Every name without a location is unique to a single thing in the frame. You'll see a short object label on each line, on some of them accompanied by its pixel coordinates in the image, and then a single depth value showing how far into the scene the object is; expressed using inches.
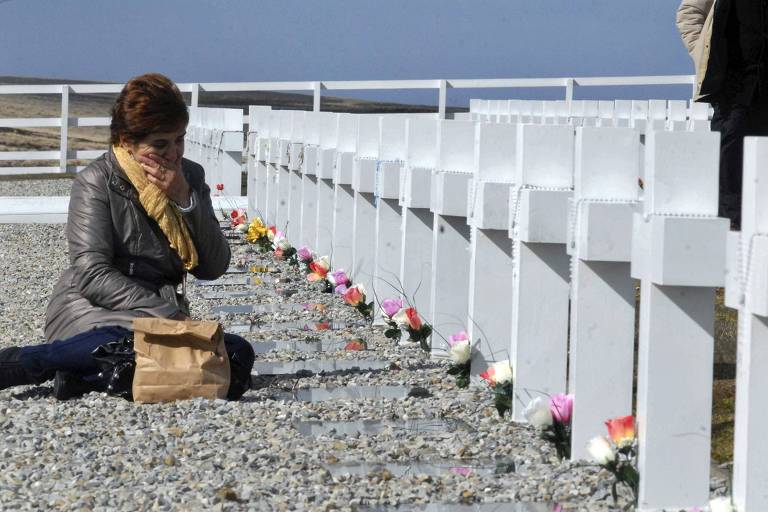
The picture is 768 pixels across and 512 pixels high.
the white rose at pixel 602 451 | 291.8
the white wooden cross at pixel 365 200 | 619.2
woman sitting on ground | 443.8
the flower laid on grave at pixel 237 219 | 993.8
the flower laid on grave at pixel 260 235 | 895.8
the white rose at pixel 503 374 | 387.1
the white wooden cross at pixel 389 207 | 573.2
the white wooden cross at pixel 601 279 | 320.9
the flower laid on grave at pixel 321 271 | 694.6
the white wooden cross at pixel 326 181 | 720.1
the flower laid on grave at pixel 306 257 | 748.6
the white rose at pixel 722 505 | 260.8
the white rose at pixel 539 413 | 336.3
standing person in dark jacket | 639.4
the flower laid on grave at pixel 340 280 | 651.2
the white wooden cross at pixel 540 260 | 367.5
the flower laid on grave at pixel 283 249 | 827.0
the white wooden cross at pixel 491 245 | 415.9
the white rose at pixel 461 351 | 432.2
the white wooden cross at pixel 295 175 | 820.4
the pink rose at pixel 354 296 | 591.6
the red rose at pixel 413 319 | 516.8
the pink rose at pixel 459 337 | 434.3
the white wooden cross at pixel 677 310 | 277.4
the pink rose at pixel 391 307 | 534.9
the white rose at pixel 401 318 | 520.6
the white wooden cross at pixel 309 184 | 770.6
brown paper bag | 417.9
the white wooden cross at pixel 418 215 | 527.2
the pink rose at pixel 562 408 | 335.1
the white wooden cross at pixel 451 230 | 477.0
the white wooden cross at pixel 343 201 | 677.4
